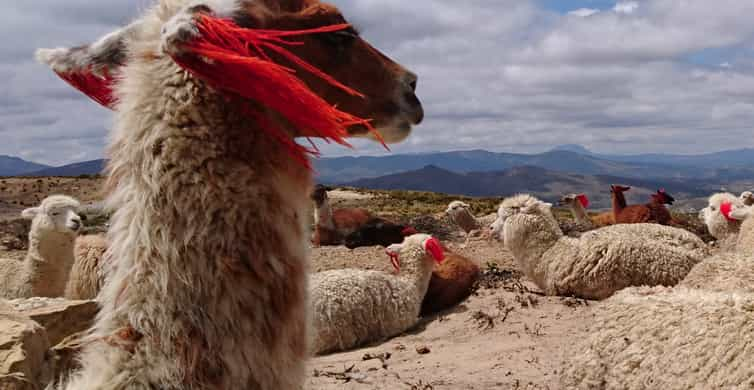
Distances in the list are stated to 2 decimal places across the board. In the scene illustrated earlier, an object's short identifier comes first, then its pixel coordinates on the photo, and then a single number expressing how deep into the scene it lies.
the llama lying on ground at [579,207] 15.62
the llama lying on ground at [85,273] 7.80
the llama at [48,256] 7.50
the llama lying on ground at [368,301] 7.36
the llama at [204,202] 1.94
